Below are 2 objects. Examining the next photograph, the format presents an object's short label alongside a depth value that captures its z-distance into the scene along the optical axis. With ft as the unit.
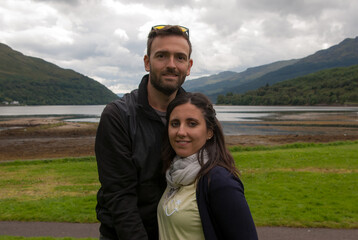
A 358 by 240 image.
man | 7.75
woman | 6.69
